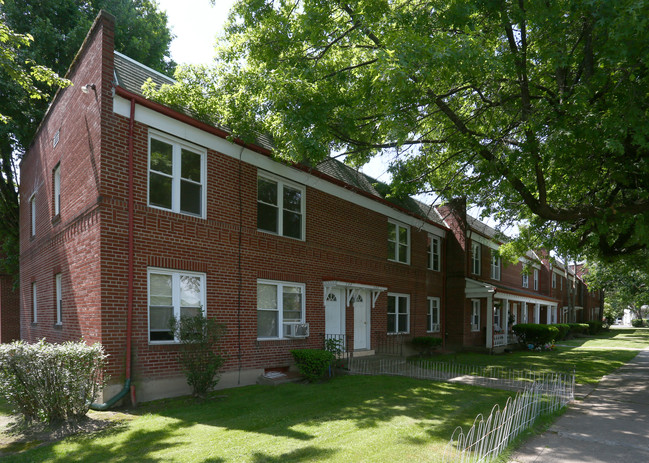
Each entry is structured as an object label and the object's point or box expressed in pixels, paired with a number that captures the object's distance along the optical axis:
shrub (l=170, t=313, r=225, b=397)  9.19
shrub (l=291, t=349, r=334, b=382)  11.45
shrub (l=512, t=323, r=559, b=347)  24.64
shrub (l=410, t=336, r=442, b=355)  18.98
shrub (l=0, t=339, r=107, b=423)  7.12
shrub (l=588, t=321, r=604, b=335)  43.69
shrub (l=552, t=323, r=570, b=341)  32.56
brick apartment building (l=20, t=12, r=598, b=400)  9.15
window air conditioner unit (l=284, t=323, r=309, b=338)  12.60
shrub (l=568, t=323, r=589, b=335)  38.27
